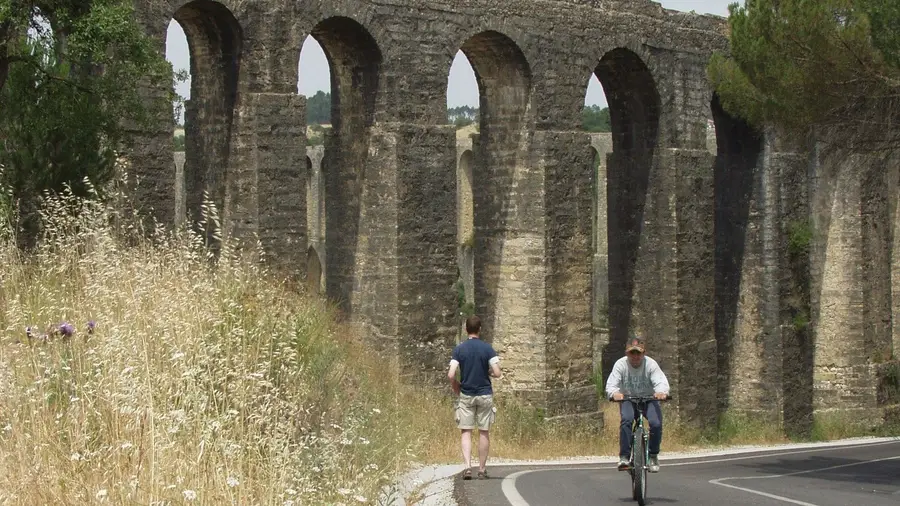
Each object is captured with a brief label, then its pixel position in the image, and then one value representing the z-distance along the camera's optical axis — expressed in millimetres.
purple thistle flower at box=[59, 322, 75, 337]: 8328
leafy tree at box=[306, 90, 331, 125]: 135750
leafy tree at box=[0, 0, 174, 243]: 12672
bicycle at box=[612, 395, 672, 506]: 10773
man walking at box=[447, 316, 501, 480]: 12328
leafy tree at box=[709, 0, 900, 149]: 15594
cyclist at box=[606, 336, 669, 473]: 11227
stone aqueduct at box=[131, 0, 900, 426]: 16641
